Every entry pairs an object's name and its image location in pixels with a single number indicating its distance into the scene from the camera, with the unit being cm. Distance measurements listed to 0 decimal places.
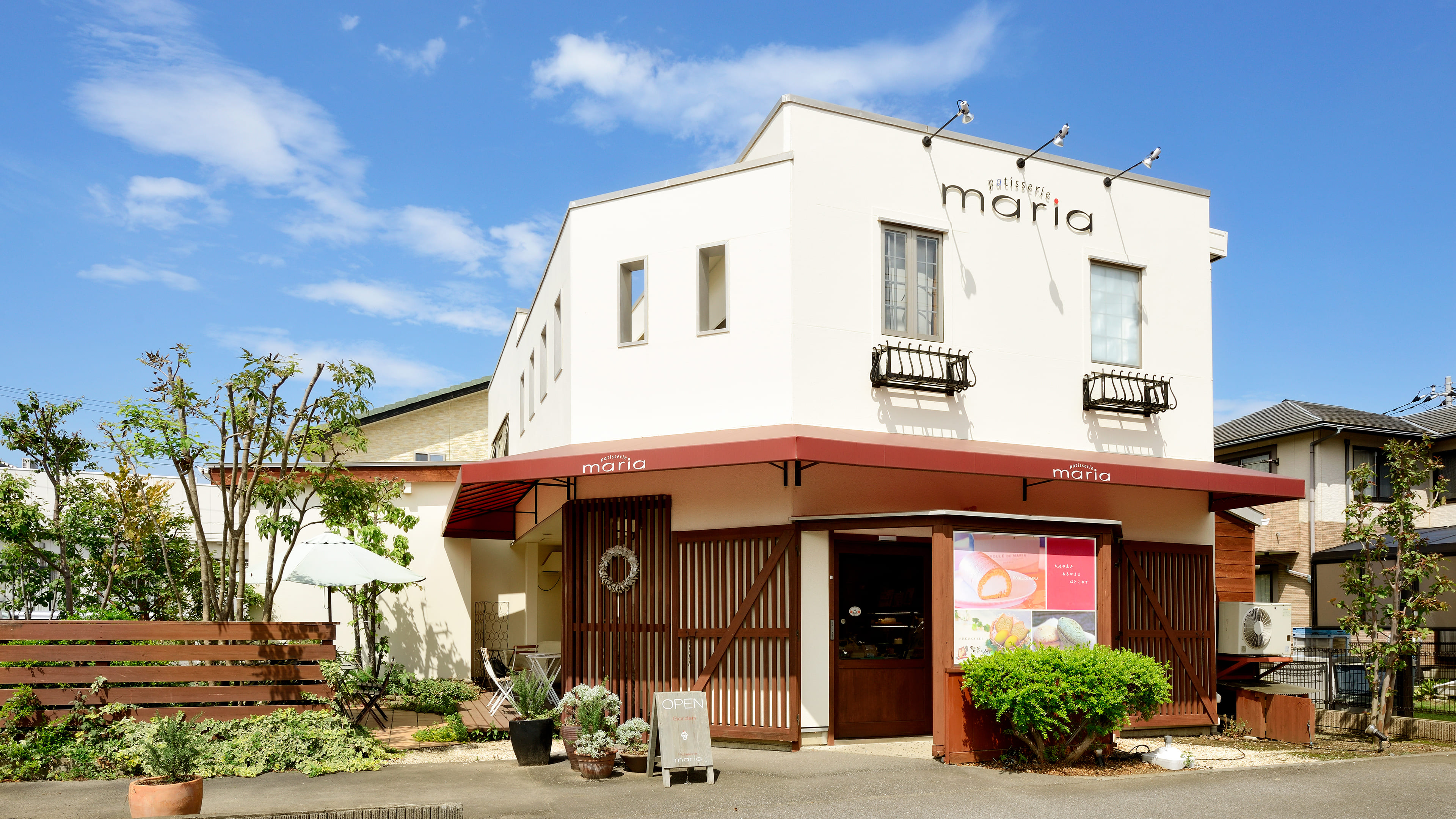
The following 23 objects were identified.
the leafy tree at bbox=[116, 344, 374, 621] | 1123
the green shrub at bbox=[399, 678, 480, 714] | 1434
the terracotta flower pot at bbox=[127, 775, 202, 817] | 727
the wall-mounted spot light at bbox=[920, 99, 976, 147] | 1160
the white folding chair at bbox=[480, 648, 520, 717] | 1197
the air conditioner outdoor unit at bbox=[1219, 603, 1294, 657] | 1288
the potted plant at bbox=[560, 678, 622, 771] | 980
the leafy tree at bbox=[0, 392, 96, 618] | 1633
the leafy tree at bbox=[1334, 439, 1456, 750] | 1202
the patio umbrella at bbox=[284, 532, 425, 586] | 1158
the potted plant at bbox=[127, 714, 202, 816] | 729
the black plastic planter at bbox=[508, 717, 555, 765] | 1002
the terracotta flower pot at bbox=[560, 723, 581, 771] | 975
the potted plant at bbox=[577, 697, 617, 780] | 947
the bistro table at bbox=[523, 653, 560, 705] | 1198
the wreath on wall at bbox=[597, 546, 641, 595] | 1180
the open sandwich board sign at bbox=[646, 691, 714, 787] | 937
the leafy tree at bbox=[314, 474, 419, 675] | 1509
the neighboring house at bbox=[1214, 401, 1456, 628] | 2447
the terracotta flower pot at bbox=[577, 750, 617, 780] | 948
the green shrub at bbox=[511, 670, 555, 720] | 1021
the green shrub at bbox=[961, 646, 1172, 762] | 952
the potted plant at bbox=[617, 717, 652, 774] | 991
